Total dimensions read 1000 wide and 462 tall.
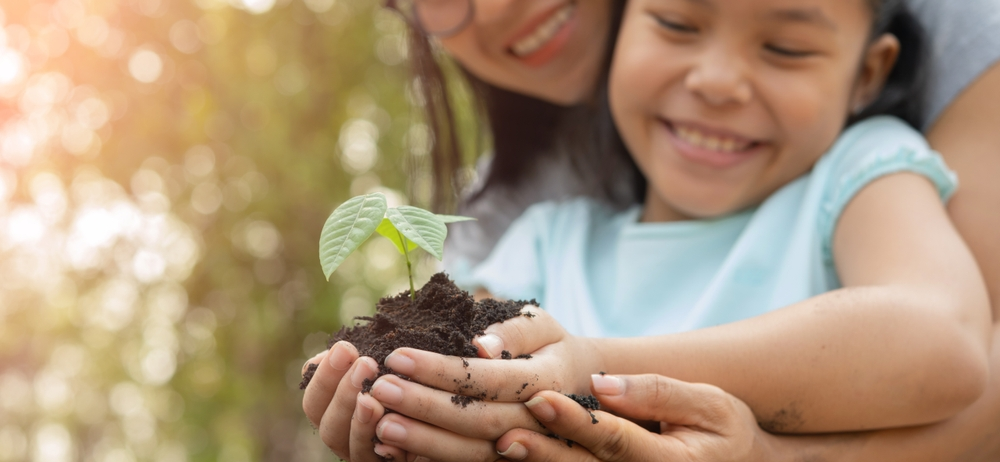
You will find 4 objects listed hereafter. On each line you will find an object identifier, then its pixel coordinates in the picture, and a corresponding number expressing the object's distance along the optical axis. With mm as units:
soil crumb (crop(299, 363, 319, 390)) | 503
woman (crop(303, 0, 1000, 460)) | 483
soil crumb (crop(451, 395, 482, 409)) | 472
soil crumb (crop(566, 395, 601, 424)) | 492
